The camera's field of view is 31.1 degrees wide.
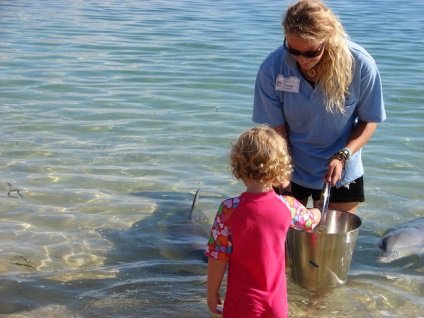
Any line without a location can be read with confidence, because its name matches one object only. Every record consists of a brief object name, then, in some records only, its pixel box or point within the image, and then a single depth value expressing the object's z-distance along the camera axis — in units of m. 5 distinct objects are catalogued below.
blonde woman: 3.89
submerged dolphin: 5.36
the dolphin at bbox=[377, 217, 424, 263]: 5.39
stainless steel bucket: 4.02
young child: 3.25
